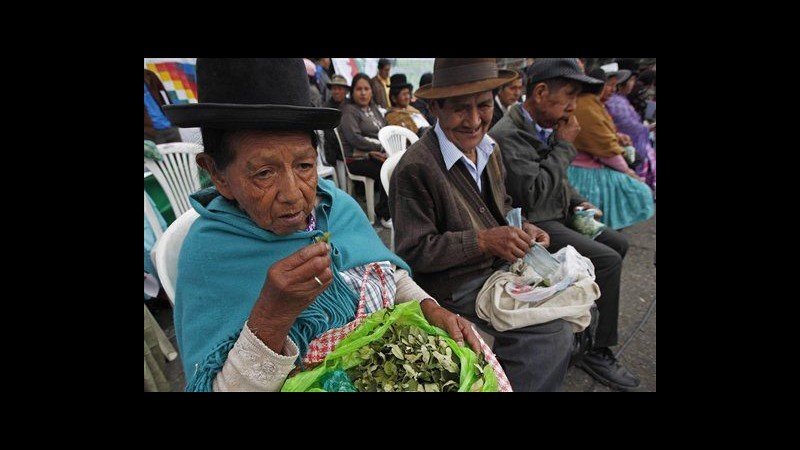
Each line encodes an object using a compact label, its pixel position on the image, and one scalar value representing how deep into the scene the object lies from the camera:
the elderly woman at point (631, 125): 4.36
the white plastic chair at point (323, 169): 4.62
